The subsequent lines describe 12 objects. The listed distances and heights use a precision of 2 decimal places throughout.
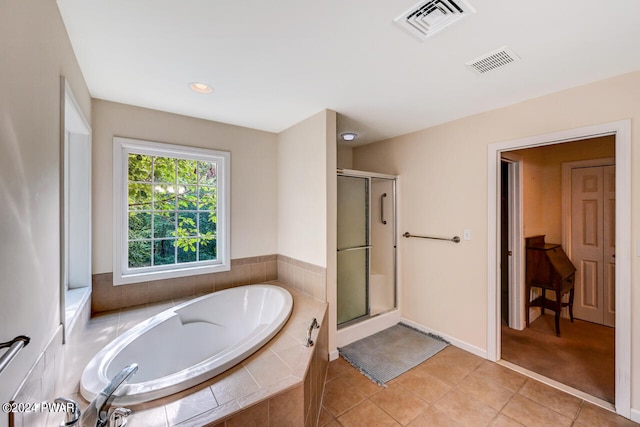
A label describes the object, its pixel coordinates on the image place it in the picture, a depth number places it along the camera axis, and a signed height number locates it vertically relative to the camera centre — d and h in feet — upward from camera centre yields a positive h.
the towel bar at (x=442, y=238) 8.62 -0.85
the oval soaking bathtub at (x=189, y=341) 4.17 -2.72
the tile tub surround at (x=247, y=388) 3.72 -2.75
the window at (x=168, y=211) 7.68 +0.06
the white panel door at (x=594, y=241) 9.60 -1.07
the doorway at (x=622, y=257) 5.63 -0.94
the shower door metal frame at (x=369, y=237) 9.17 -0.91
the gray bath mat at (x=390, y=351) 7.36 -4.27
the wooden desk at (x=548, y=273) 9.33 -2.18
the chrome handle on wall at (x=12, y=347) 2.20 -1.20
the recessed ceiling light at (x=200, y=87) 6.41 +3.06
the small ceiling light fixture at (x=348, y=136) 10.14 +2.94
